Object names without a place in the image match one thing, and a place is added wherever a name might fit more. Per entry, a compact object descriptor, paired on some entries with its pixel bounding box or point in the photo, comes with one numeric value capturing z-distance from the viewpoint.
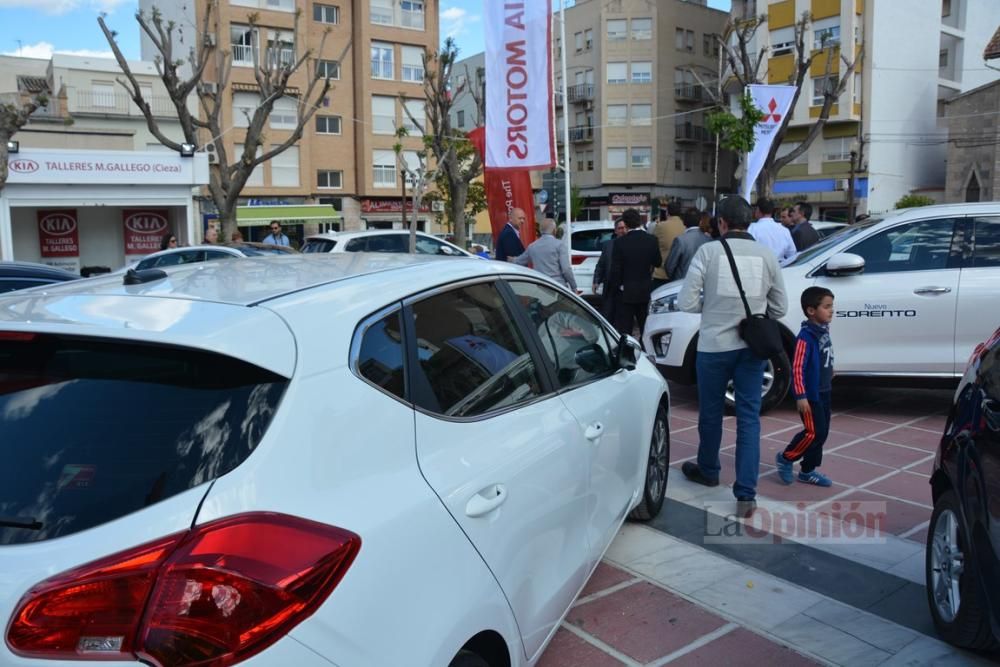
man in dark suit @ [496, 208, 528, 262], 10.41
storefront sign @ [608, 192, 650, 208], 53.69
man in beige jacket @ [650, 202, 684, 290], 10.15
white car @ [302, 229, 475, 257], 13.73
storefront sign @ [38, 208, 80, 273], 20.05
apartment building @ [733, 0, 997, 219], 41.97
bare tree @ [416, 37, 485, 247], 27.73
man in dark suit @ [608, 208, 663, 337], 9.04
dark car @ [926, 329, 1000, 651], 2.90
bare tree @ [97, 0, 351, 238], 22.55
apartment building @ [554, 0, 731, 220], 53.28
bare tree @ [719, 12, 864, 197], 26.39
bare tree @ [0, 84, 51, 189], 17.69
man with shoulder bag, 4.98
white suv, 6.84
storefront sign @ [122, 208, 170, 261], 20.94
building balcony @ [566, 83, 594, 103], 54.75
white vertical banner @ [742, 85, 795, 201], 14.61
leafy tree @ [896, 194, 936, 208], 36.97
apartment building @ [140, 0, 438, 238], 41.28
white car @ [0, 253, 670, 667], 1.67
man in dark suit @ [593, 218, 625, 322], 9.42
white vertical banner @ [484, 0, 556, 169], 10.66
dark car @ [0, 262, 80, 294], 7.09
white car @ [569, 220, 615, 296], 15.74
